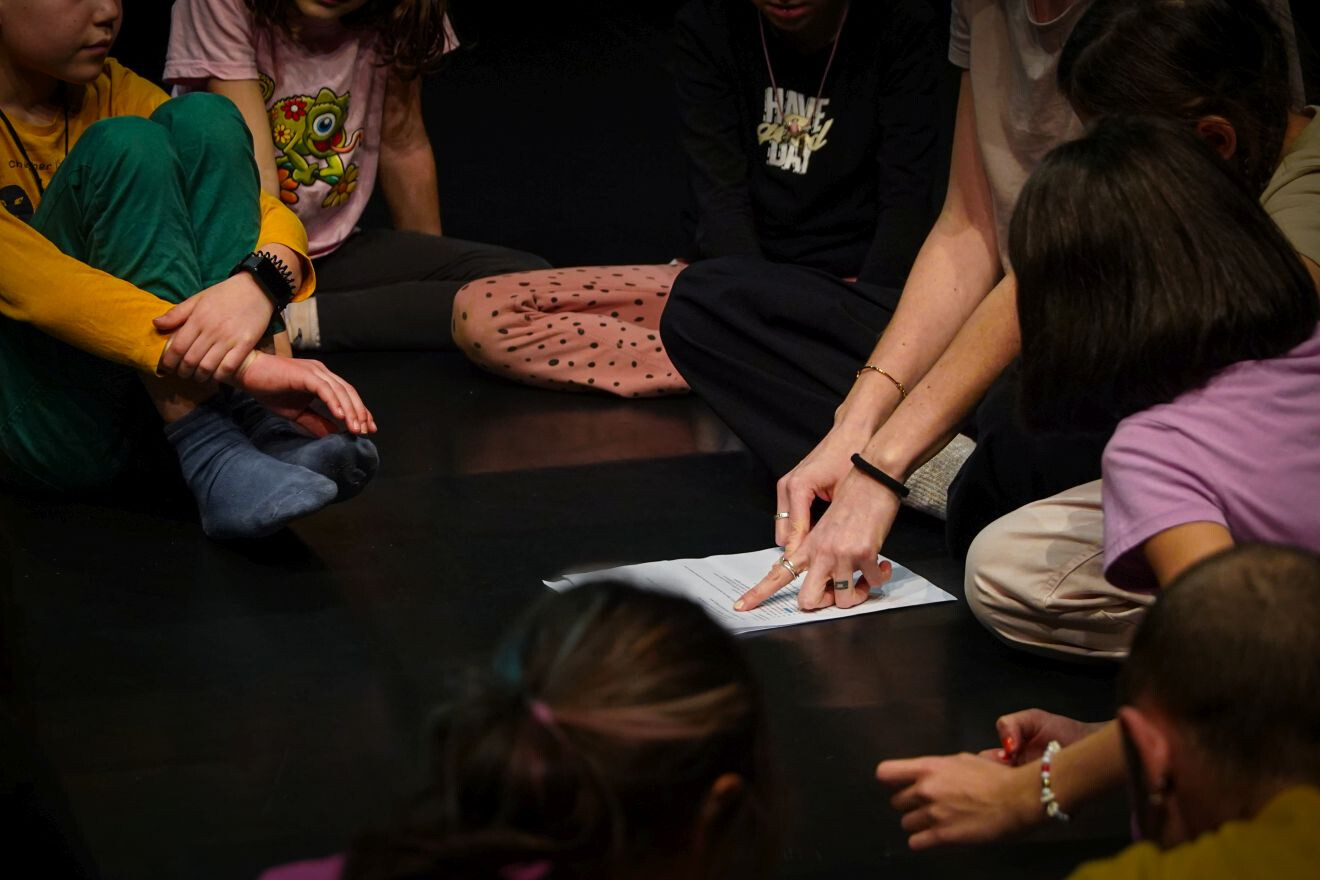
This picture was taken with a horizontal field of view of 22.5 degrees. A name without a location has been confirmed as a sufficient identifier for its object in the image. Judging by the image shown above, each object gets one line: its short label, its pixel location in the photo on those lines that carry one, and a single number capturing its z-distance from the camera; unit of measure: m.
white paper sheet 3.05
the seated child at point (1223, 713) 2.22
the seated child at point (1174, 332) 2.69
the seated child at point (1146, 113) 2.89
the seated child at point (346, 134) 3.97
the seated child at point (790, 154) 3.84
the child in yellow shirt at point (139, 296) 3.24
